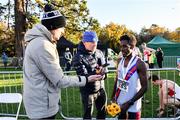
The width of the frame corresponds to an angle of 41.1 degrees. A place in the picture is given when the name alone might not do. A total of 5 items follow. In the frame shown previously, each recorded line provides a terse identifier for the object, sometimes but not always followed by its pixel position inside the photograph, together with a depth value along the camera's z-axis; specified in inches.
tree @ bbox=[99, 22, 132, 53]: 1714.7
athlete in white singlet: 124.4
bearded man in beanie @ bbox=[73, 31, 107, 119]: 146.7
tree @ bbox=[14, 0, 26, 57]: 873.0
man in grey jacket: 97.4
